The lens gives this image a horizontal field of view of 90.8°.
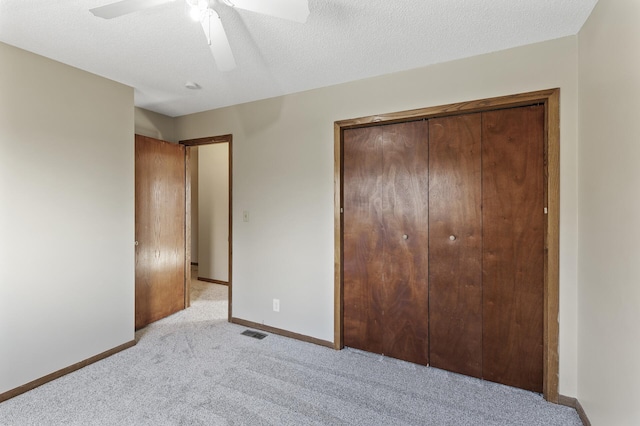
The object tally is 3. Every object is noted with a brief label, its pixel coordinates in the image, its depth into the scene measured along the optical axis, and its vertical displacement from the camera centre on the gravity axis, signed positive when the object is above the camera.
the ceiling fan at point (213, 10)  1.34 +0.89
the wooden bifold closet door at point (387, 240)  2.54 -0.24
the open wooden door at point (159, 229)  3.33 -0.18
